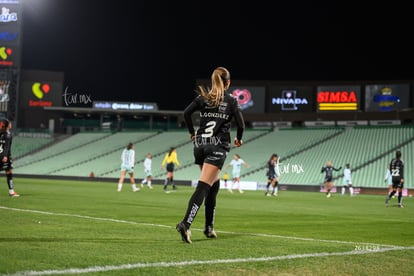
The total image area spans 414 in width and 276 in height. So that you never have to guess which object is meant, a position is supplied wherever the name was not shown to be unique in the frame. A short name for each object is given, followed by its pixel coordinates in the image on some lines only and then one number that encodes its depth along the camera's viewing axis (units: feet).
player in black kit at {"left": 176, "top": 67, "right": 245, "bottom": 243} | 29.32
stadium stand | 160.66
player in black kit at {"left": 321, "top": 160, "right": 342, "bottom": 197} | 123.51
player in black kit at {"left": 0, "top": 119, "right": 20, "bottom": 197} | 60.18
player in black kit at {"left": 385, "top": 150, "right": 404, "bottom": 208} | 76.95
